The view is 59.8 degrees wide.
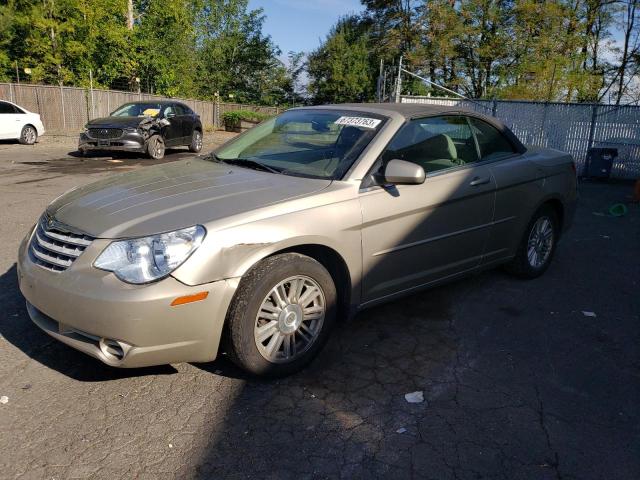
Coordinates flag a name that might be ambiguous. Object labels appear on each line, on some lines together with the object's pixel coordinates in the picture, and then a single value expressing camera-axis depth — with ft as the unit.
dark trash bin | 44.55
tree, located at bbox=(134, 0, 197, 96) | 101.35
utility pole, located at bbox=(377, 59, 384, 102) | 59.88
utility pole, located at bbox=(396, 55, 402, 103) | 56.50
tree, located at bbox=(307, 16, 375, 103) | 158.61
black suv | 47.29
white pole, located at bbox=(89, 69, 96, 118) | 82.64
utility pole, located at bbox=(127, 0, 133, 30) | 98.37
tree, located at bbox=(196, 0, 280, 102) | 155.94
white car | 55.83
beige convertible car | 9.32
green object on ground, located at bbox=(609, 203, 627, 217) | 29.60
